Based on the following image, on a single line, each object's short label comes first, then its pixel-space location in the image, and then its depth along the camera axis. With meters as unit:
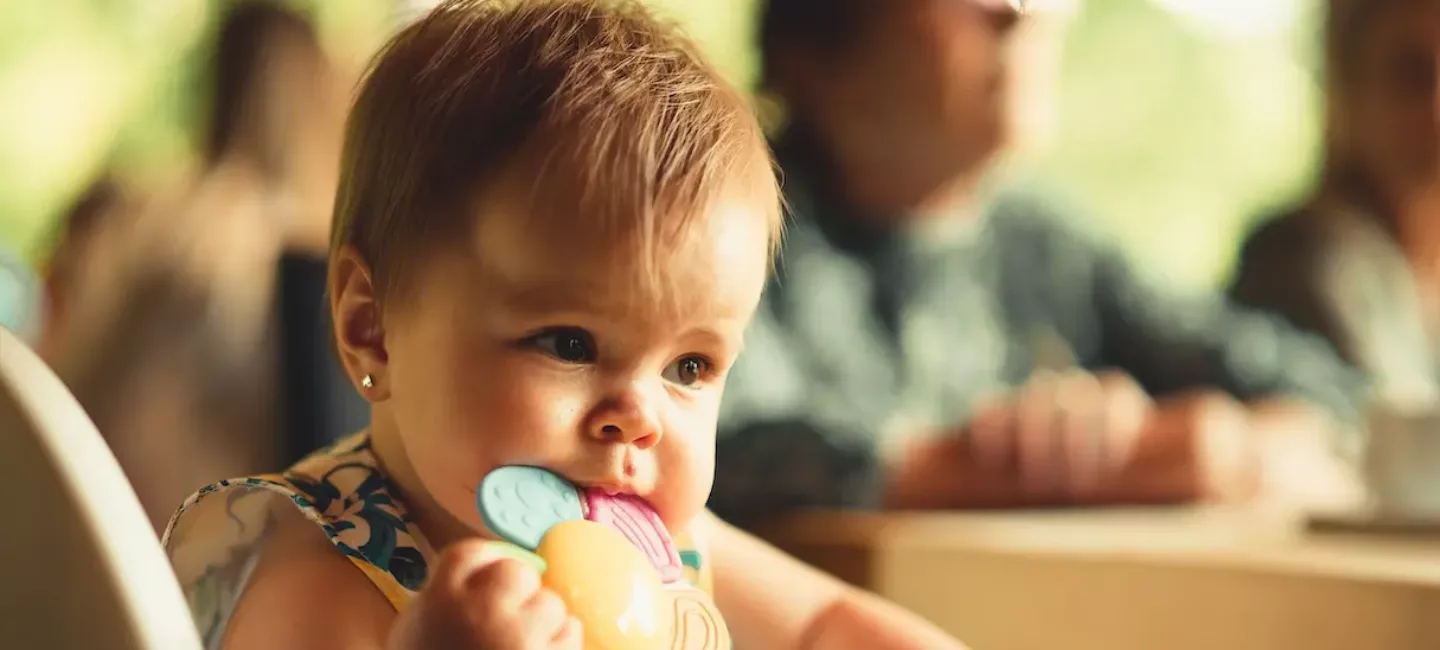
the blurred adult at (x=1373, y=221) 1.66
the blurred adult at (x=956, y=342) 1.07
